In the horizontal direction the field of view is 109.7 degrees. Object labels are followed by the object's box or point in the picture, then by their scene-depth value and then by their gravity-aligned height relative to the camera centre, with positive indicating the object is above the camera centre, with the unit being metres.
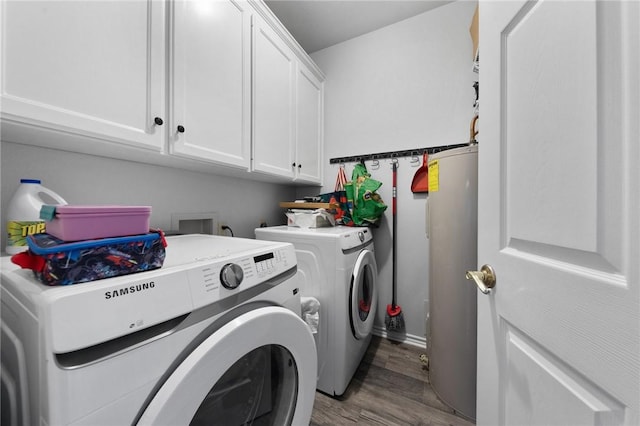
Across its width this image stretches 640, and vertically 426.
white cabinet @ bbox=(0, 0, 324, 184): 0.64 +0.51
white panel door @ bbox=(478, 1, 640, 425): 0.34 +0.00
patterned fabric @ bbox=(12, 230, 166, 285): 0.42 -0.09
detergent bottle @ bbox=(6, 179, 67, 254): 0.71 -0.01
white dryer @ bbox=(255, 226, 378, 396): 1.33 -0.47
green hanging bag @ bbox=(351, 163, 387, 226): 1.84 +0.09
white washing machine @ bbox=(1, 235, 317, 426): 0.36 -0.27
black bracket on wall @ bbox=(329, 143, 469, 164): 1.84 +0.53
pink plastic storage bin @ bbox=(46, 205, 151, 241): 0.45 -0.02
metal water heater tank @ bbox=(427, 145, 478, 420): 1.21 -0.37
